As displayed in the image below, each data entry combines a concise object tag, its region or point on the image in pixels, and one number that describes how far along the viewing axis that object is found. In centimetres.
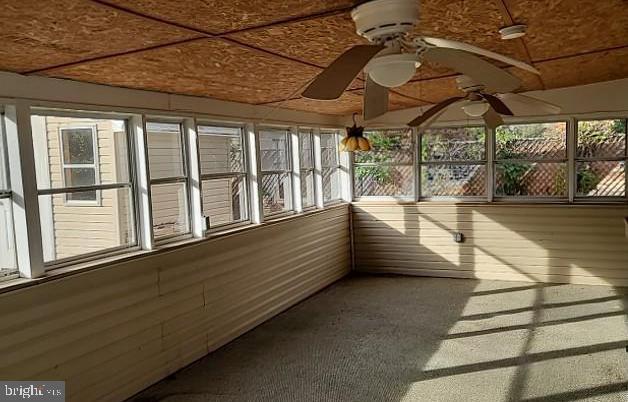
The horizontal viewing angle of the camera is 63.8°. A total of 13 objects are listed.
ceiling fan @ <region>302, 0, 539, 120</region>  197
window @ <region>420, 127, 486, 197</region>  644
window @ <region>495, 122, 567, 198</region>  605
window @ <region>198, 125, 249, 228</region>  451
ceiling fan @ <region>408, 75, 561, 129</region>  313
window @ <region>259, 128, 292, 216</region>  536
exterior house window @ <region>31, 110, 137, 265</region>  317
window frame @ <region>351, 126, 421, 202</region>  672
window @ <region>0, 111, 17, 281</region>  289
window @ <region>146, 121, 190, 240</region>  394
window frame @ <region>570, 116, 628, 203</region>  577
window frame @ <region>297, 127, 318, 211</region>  614
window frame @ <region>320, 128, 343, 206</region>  684
